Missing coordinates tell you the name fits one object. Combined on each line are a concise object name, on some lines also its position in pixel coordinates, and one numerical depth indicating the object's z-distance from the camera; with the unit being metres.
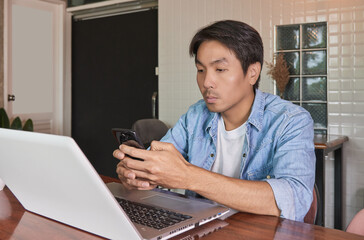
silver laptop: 0.71
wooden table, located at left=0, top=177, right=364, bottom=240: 0.84
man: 0.96
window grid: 3.07
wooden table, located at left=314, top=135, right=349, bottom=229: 2.50
